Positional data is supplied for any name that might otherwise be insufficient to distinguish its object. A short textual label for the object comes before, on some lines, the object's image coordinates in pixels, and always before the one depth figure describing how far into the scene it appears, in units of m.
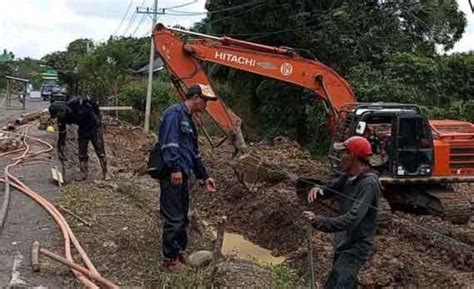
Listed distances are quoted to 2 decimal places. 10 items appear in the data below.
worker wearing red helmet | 5.73
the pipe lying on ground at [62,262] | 6.93
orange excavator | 13.06
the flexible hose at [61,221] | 7.32
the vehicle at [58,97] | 34.77
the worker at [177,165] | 7.71
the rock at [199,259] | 8.03
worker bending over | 14.44
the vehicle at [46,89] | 64.57
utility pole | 34.47
